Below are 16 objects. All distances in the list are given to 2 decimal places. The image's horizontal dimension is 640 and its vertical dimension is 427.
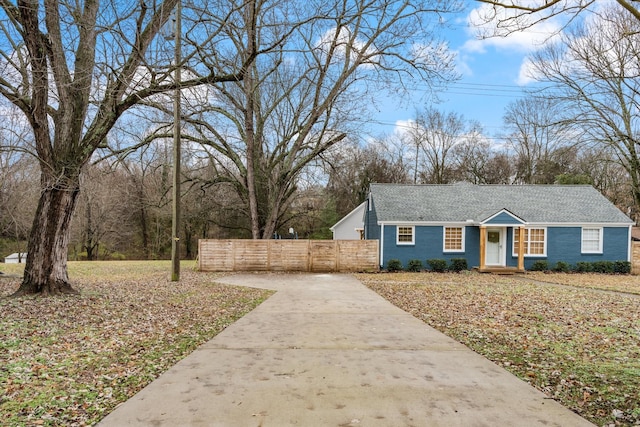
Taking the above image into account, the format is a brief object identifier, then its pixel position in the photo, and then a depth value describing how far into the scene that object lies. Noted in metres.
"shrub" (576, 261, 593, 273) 18.78
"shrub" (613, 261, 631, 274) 18.84
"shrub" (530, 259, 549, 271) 18.80
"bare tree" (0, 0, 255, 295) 7.02
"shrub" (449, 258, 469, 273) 18.64
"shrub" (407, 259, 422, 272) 18.50
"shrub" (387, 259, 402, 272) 18.36
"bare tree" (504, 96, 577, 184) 31.30
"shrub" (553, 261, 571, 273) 18.73
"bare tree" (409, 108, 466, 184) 36.28
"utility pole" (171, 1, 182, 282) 12.71
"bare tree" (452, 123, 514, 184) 36.12
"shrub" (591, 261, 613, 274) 18.80
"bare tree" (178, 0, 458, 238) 18.91
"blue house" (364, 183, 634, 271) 18.80
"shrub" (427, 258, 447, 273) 18.48
